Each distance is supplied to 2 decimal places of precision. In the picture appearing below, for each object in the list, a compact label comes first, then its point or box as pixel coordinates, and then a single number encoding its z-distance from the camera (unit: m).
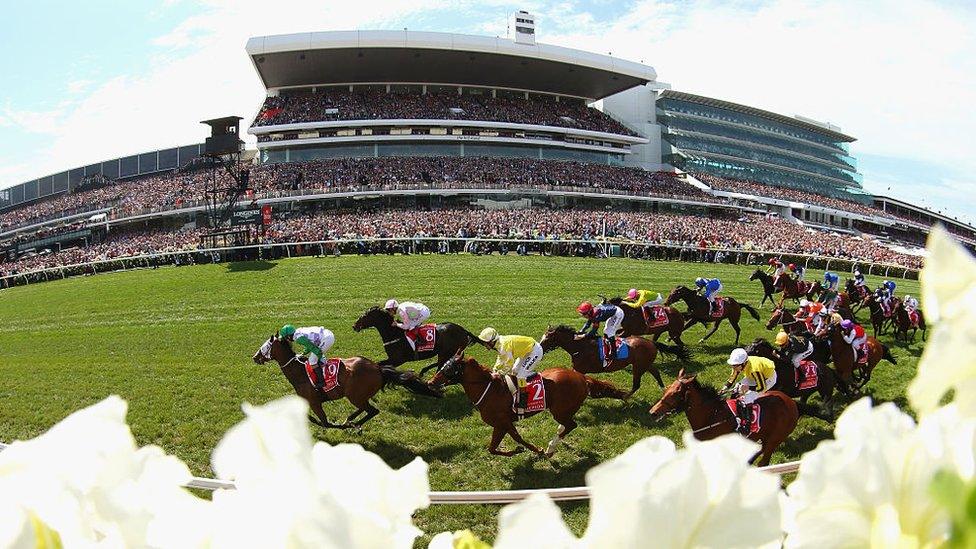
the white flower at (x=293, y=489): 0.58
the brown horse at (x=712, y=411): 7.05
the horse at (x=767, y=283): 17.25
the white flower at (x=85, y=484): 0.68
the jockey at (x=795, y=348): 8.66
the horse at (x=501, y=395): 7.62
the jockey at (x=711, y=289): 13.08
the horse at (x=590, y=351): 9.80
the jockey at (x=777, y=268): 17.12
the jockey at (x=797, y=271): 17.52
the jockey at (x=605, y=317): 10.12
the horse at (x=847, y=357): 9.71
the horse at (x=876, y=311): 14.36
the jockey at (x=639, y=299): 11.82
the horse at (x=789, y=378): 8.48
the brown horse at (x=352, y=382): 8.73
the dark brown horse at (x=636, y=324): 11.74
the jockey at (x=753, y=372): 7.57
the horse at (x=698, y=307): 12.99
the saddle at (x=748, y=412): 7.06
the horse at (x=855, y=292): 15.86
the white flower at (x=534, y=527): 0.53
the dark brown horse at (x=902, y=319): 14.31
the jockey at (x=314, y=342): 8.72
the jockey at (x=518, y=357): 7.92
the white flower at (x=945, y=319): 0.53
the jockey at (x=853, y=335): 9.72
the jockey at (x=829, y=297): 12.81
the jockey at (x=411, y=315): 10.59
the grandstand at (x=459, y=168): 39.53
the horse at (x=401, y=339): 10.67
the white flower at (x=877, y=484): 0.63
